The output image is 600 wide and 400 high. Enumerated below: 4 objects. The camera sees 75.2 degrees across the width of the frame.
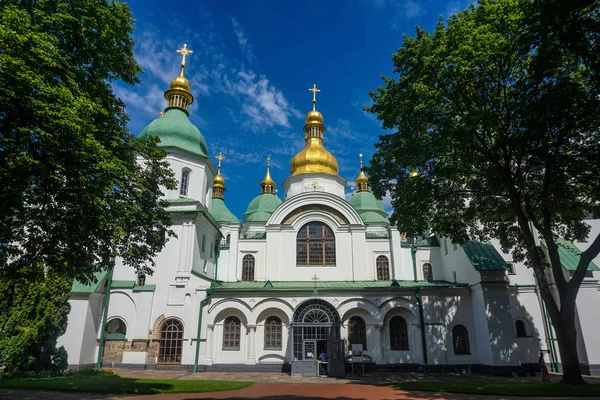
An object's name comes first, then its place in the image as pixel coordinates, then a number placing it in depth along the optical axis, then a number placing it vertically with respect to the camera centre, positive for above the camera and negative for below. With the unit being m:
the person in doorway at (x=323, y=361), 17.94 -1.35
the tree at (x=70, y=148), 8.09 +4.03
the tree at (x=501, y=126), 10.95 +5.99
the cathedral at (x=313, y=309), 18.02 +0.97
